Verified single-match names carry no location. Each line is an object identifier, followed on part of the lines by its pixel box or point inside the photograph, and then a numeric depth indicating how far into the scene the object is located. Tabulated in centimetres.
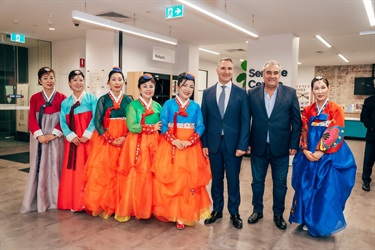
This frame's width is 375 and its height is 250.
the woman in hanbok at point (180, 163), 311
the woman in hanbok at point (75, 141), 352
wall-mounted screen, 1292
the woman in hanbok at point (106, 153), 337
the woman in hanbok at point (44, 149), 357
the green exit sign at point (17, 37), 744
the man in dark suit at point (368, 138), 491
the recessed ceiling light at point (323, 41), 772
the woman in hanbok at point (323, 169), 298
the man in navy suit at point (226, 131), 312
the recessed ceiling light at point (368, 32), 667
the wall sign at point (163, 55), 777
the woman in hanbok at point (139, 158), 322
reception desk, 1172
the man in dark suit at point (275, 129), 310
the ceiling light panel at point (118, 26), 480
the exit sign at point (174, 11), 501
